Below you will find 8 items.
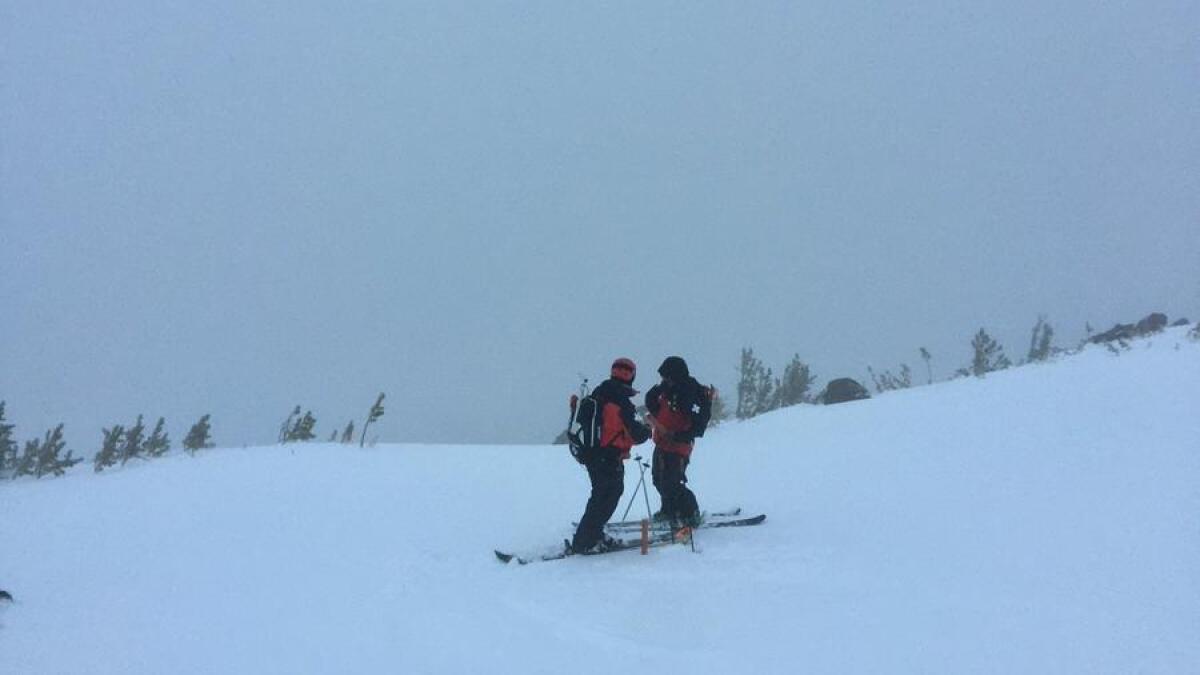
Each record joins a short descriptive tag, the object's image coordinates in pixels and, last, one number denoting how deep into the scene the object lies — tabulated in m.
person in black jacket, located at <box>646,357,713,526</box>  7.49
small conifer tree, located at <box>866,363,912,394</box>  17.53
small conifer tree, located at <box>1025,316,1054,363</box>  17.04
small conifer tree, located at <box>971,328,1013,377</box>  16.44
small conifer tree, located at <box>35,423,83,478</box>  12.45
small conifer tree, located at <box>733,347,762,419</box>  18.48
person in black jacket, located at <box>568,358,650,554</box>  6.79
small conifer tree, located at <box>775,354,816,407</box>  18.43
